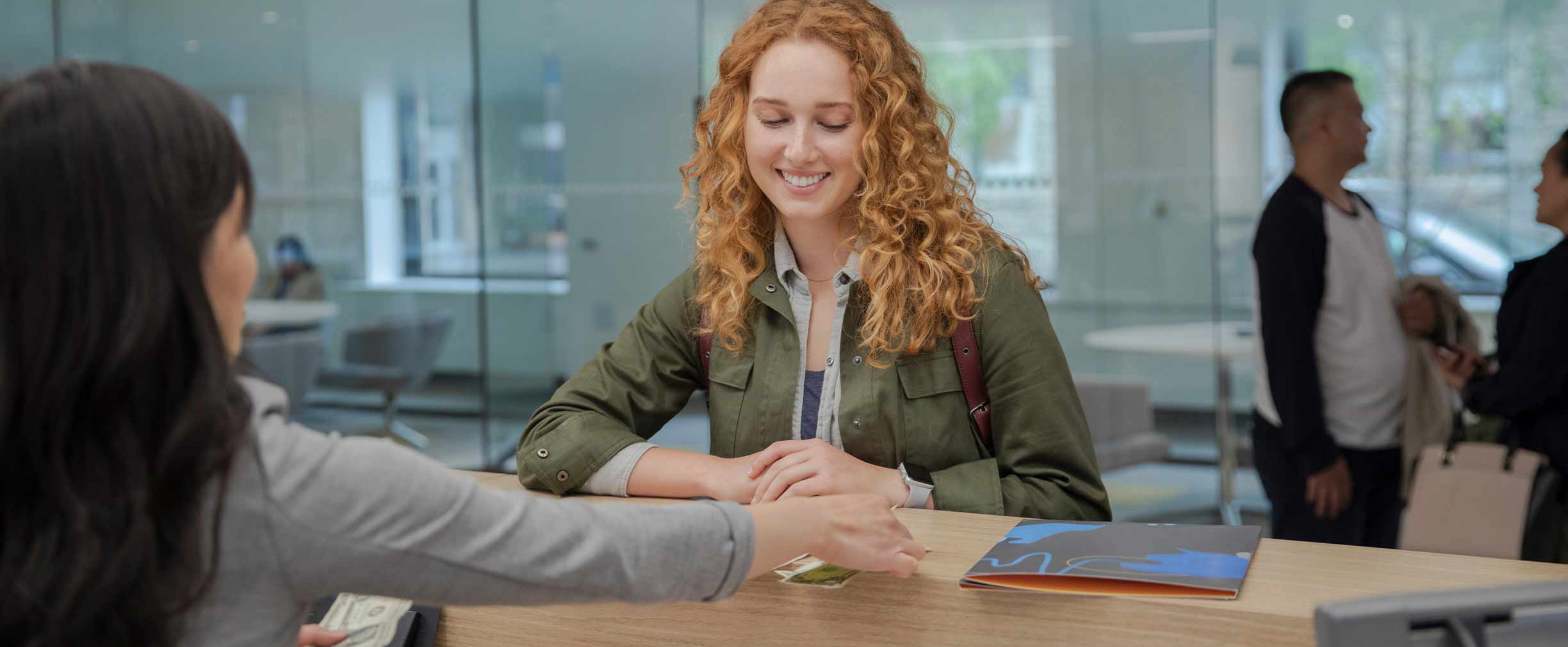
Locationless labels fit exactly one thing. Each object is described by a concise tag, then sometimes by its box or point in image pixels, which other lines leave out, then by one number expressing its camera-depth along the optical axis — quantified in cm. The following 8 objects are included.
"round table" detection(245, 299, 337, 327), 590
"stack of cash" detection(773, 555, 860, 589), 154
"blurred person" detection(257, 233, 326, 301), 591
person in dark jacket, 349
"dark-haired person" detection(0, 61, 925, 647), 95
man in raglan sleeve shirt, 382
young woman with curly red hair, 193
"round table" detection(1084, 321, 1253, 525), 485
